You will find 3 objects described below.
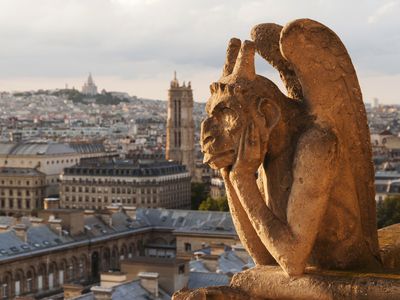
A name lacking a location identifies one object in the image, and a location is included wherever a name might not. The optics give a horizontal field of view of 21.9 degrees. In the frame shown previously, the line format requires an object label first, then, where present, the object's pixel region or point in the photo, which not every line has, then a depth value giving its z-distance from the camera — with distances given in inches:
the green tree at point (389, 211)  2669.5
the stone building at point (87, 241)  2190.0
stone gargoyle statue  244.1
